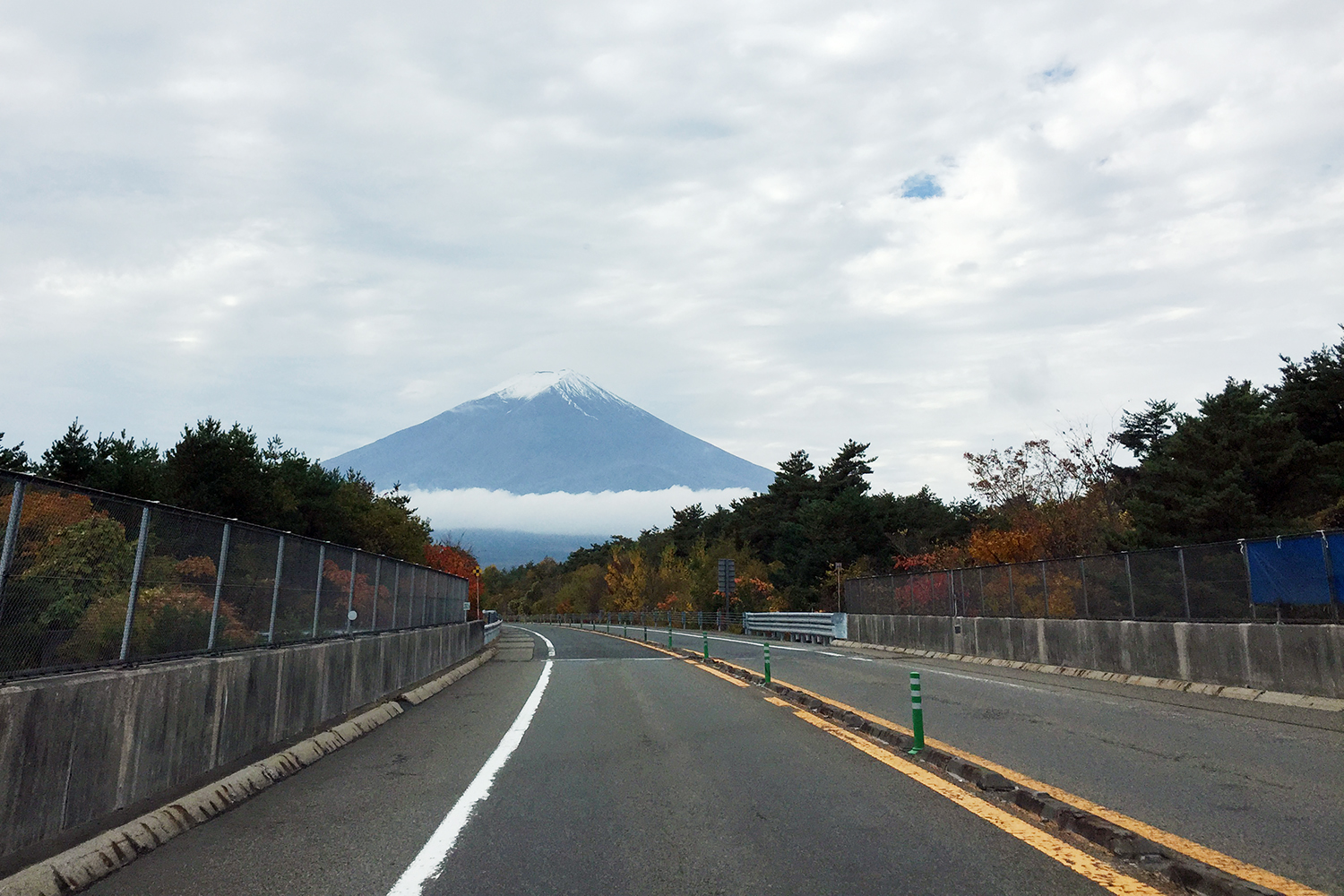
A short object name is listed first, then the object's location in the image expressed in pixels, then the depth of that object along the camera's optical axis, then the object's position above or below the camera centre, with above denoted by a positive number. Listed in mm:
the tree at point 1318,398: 35719 +8653
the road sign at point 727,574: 64125 +3161
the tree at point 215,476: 38469 +5541
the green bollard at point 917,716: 9320 -862
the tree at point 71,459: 33938 +5412
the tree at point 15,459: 32031 +5157
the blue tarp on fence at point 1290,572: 14570 +927
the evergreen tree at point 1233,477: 32844 +5306
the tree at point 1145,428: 48281 +9917
